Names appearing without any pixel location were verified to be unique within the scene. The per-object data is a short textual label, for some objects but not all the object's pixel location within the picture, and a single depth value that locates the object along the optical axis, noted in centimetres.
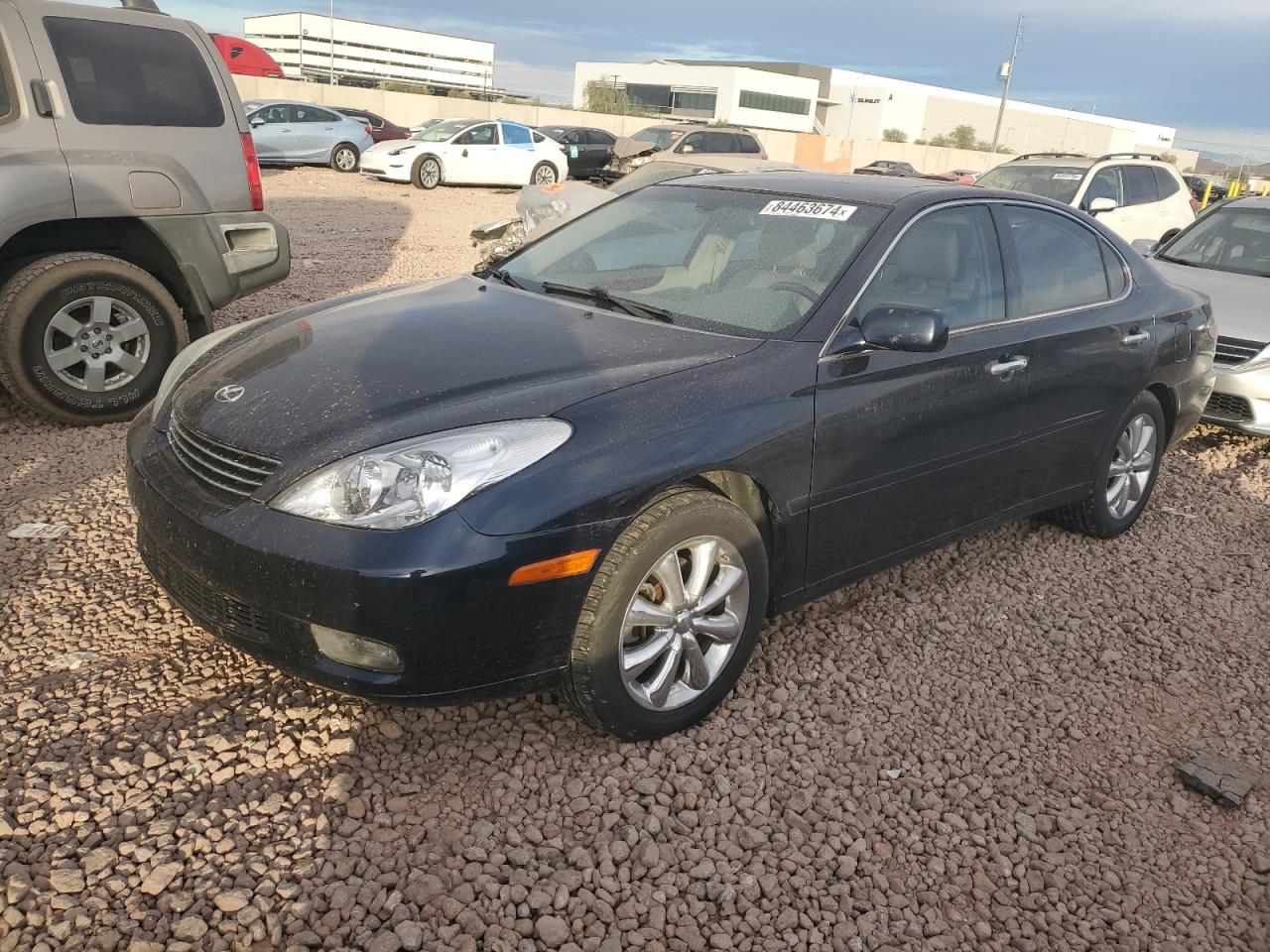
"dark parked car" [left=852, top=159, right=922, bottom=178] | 2909
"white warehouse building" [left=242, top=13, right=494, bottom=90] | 9525
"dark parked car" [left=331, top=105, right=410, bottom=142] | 2520
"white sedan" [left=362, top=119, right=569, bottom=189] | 1995
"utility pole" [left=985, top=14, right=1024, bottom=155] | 5298
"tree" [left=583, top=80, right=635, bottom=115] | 6462
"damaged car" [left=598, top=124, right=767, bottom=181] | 2111
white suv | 1086
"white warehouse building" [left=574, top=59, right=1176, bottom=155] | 8262
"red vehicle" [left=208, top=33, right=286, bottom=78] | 2997
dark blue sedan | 252
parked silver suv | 502
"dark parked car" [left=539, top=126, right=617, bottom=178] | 2467
